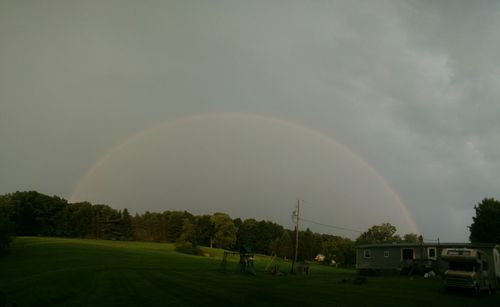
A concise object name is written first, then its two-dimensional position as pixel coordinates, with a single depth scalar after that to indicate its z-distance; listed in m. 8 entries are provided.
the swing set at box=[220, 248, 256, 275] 57.70
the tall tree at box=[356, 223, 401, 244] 138.38
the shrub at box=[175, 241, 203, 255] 115.14
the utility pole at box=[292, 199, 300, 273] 73.24
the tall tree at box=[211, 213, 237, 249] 152.75
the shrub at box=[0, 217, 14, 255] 66.31
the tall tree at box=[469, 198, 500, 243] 84.25
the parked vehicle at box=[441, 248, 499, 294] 35.22
